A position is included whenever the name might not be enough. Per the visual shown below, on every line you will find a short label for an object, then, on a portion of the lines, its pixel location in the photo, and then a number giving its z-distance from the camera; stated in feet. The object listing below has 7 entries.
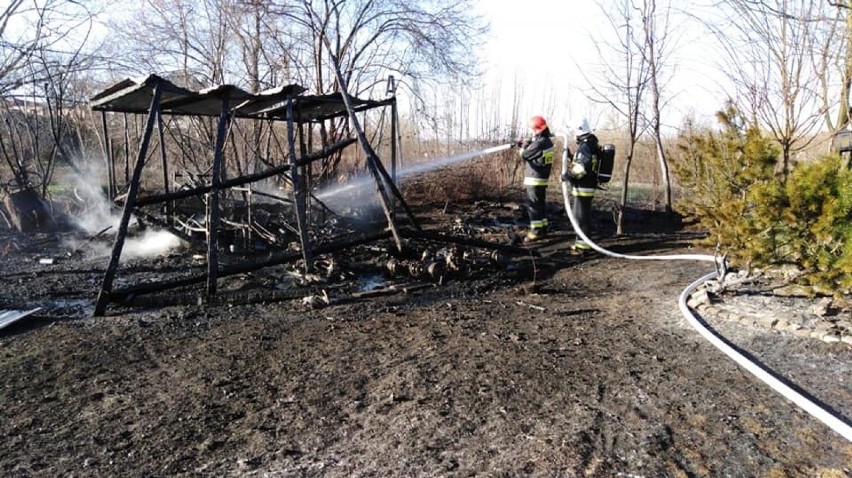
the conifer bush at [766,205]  13.94
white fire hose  9.94
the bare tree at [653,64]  28.89
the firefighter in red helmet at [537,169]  29.58
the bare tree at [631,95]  29.76
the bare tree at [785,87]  19.97
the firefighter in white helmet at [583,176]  27.94
